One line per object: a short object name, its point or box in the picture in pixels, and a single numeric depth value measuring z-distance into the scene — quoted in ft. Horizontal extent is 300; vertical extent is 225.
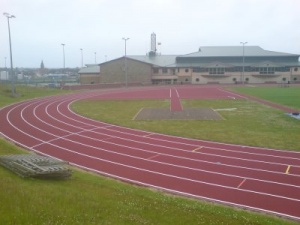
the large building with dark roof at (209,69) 260.83
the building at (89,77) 264.52
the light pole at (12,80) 137.32
